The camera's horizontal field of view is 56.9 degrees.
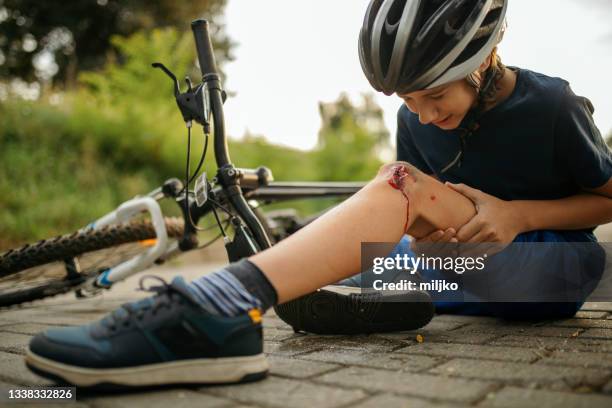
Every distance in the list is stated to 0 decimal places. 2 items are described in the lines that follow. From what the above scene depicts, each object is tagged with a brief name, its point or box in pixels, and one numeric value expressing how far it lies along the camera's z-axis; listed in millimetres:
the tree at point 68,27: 14508
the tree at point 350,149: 11719
